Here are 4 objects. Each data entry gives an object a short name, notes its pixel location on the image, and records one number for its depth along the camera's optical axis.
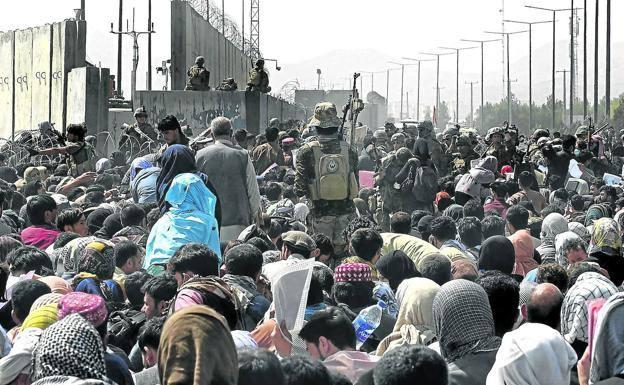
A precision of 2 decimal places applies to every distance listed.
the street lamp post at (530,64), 73.69
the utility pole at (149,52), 44.19
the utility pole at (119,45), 42.53
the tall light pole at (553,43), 61.66
